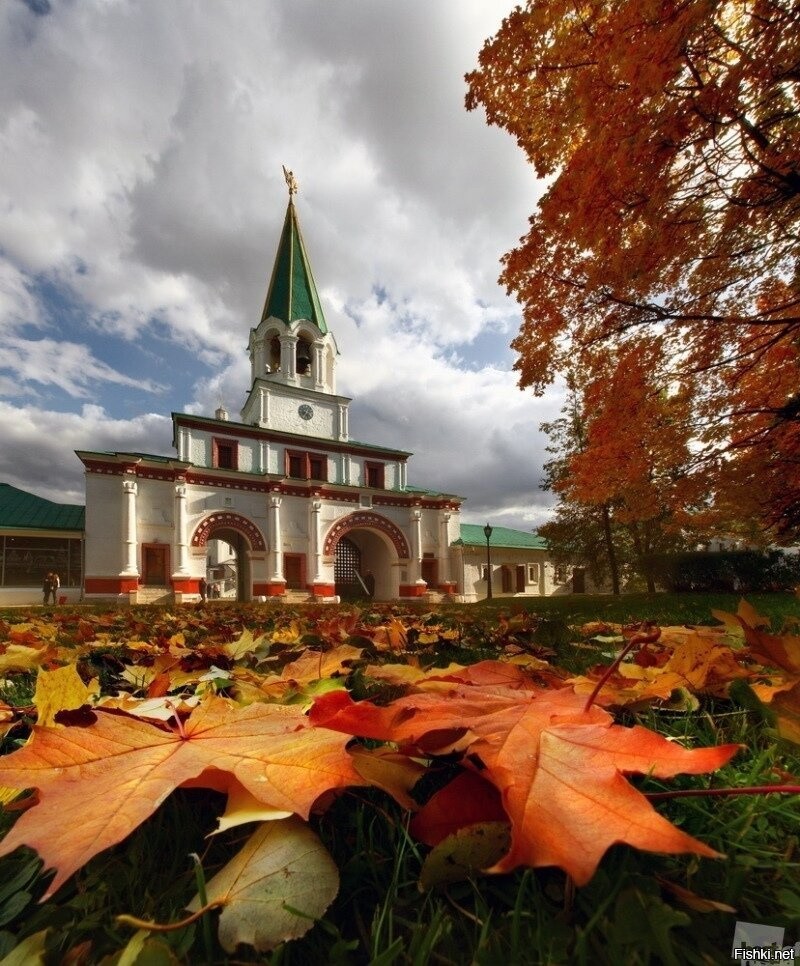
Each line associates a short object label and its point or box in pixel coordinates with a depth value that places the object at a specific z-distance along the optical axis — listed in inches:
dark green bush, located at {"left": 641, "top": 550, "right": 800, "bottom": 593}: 470.9
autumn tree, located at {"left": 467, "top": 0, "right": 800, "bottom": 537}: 141.6
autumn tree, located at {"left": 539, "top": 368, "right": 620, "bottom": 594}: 614.2
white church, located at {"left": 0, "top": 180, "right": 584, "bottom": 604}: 634.2
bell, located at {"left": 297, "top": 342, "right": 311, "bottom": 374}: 879.1
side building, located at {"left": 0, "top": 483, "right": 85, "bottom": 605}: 645.3
